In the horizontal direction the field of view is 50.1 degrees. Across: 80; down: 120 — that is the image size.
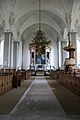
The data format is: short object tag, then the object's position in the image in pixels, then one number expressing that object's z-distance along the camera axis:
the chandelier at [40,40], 11.67
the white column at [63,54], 11.96
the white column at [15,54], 12.04
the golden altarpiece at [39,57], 13.58
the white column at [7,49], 8.78
